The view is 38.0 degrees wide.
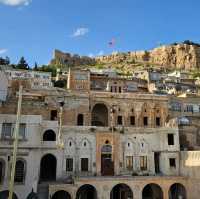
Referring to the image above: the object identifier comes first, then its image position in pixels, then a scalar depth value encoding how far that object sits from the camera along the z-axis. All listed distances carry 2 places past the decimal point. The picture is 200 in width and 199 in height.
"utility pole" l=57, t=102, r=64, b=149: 38.45
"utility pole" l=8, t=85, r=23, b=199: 16.77
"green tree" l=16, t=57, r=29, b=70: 94.13
